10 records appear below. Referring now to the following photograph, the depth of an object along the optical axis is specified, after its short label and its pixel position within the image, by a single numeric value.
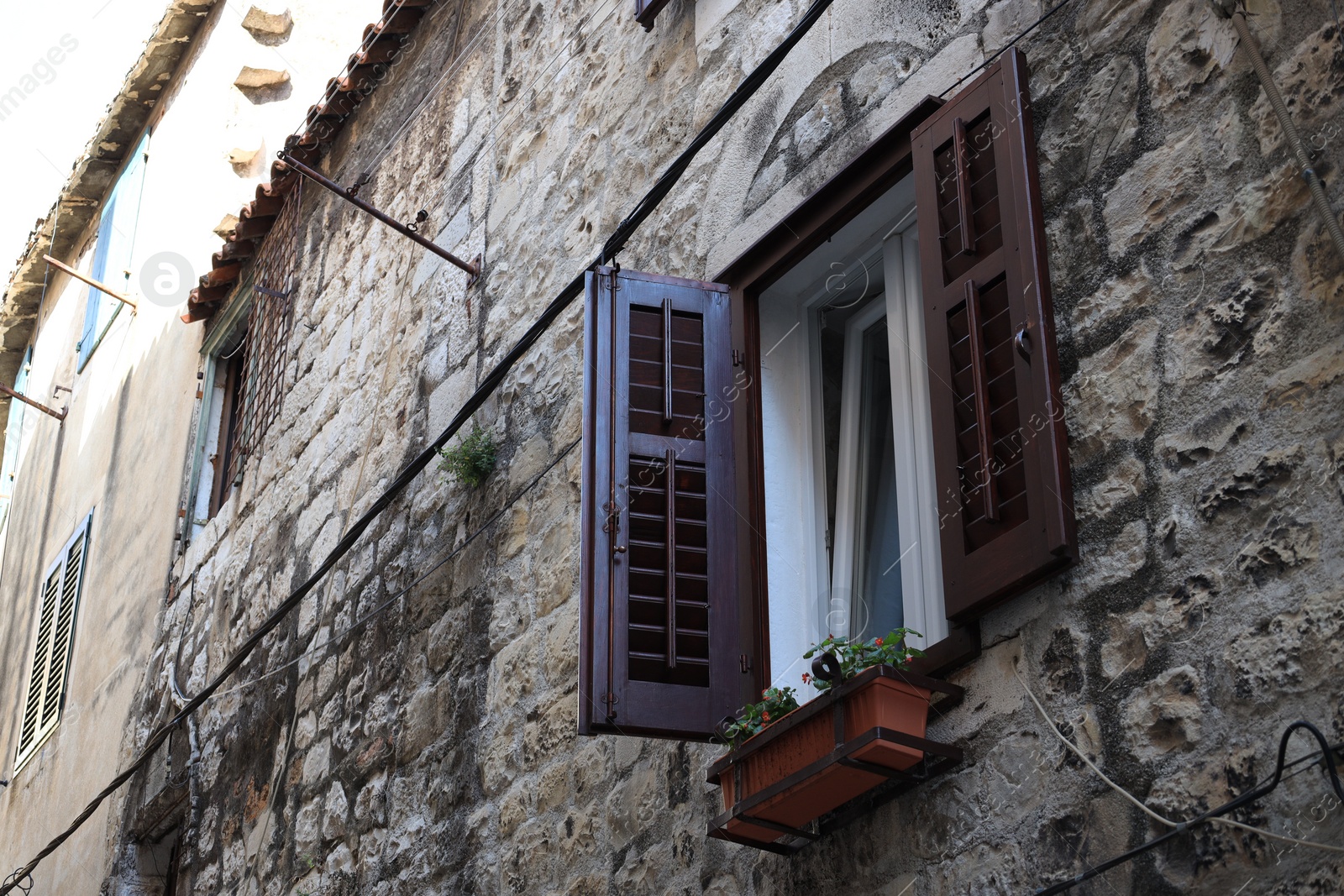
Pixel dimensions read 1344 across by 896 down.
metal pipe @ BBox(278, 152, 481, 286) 6.47
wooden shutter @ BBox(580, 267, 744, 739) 3.90
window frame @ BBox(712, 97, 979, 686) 4.11
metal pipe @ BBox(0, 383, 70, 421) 11.26
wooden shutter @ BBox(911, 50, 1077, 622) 3.29
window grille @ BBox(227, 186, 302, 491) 8.56
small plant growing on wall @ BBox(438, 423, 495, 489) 5.81
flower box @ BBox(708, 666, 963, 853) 3.26
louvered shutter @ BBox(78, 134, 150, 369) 12.10
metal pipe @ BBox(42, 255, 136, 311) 10.17
